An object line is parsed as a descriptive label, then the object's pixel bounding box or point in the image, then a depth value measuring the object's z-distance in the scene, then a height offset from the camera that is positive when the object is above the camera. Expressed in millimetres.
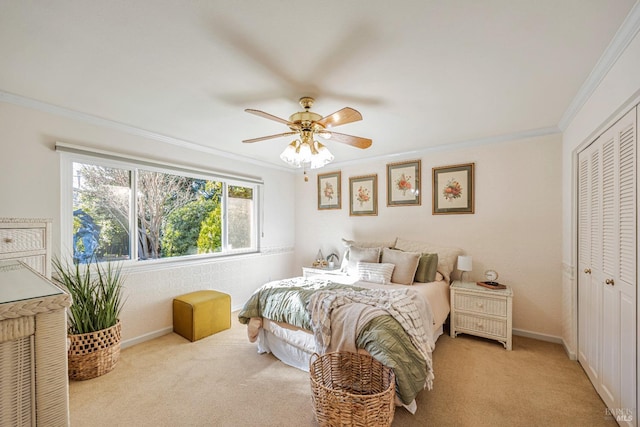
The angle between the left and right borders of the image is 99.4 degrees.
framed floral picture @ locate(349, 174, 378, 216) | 4391 +267
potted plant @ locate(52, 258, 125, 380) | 2342 -1037
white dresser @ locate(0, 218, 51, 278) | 1723 -197
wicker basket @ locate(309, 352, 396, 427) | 1585 -1194
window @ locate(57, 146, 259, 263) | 2785 +12
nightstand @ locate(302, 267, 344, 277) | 3994 -914
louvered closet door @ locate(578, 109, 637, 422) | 1673 -390
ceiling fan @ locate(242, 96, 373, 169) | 2262 +662
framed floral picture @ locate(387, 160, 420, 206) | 3982 +413
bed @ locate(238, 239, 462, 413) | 1919 -875
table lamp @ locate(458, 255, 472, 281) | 3205 -626
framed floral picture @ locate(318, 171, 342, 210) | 4781 +360
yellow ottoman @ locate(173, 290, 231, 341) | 3113 -1223
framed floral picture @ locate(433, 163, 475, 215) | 3564 +284
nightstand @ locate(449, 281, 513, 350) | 2895 -1130
